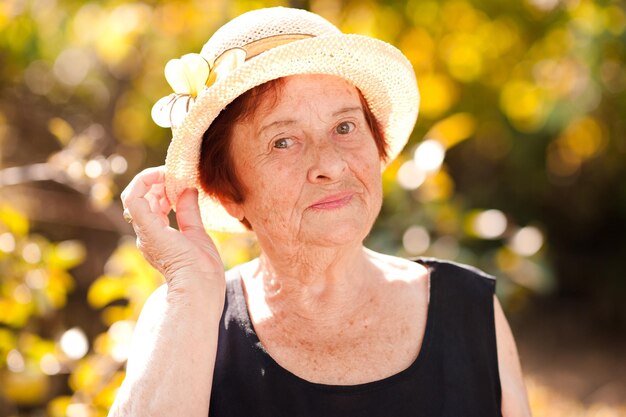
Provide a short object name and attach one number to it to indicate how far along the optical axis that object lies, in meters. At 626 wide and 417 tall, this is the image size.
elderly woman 2.21
